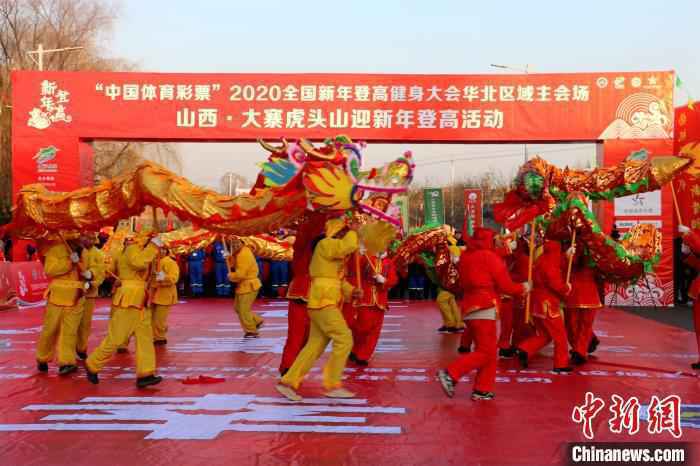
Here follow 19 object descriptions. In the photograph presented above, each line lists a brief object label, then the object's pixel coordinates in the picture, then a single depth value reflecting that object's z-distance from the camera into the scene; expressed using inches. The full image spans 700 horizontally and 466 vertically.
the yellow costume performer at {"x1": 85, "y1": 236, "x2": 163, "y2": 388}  243.3
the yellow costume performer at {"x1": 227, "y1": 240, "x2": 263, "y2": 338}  368.2
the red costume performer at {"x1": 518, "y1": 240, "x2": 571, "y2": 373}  269.9
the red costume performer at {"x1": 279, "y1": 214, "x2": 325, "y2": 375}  251.3
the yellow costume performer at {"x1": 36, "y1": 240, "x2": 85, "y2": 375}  271.4
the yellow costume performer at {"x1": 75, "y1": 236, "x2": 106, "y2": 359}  283.1
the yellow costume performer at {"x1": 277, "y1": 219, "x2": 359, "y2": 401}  224.2
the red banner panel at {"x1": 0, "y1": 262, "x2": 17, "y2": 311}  508.2
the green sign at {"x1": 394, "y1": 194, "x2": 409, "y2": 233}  574.9
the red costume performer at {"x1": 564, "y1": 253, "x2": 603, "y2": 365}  289.3
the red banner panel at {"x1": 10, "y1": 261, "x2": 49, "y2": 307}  522.3
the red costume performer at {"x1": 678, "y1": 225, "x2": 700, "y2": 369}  267.9
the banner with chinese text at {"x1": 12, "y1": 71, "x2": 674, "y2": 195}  507.8
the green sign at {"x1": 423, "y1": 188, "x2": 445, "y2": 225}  697.0
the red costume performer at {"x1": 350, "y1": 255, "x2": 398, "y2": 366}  290.5
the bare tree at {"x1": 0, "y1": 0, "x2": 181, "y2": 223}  903.1
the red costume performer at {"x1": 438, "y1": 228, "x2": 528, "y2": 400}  224.8
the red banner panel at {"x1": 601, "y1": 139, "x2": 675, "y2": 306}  520.1
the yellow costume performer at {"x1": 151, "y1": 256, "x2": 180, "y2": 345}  344.5
